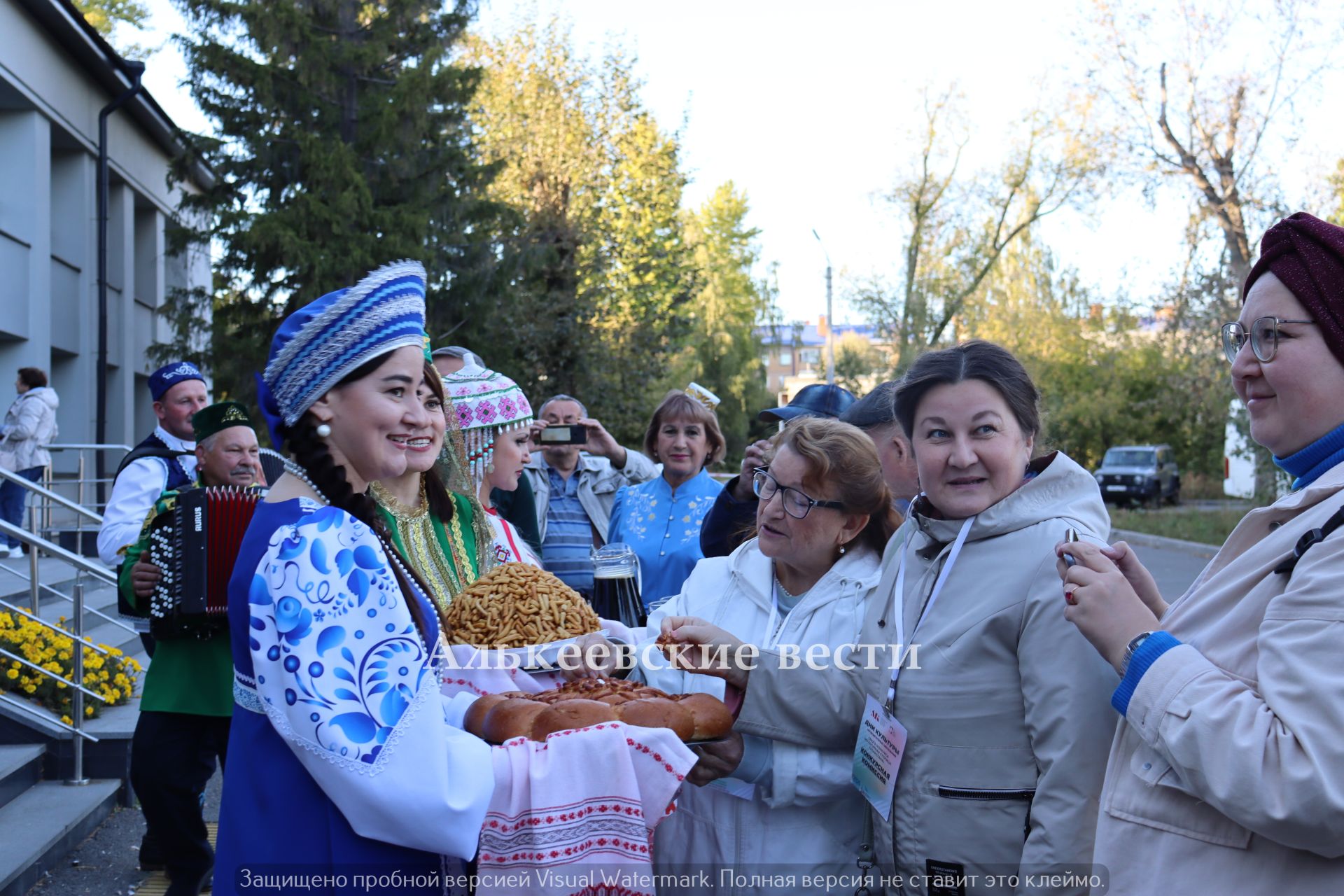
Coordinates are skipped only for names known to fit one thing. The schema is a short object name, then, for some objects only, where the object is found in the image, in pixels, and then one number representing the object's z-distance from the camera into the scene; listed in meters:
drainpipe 18.06
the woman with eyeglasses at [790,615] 2.93
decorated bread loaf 2.43
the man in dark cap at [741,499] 4.88
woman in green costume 3.42
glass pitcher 3.72
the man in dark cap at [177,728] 4.84
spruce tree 16.06
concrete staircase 5.09
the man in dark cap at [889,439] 3.89
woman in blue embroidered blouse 5.67
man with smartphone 6.74
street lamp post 34.06
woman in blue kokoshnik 2.06
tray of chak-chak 2.80
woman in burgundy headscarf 1.73
